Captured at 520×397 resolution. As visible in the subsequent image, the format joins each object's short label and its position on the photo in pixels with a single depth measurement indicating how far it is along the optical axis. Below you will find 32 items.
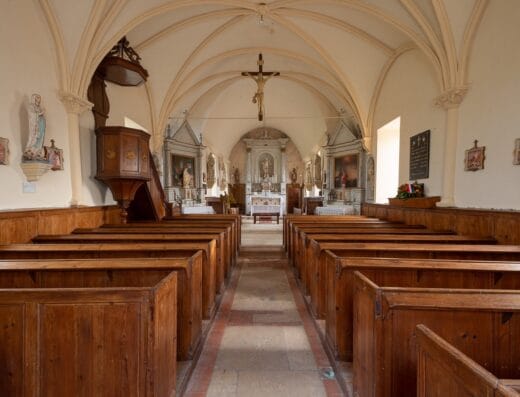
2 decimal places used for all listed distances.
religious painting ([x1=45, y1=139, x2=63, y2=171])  5.02
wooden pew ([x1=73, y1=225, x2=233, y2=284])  4.42
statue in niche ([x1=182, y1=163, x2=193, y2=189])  13.03
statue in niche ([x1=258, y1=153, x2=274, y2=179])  20.06
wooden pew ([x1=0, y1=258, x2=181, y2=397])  1.56
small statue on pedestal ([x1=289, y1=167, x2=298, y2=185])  20.22
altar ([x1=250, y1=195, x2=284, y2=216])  16.08
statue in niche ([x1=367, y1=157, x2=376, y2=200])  9.77
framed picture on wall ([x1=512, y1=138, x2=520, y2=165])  4.07
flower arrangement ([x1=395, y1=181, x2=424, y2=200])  6.63
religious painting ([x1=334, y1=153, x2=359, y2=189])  11.68
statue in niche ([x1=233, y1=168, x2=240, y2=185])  20.34
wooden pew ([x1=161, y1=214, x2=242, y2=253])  7.02
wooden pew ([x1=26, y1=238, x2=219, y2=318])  3.07
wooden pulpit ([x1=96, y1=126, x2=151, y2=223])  6.02
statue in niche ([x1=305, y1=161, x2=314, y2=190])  17.73
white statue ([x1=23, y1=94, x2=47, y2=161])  4.36
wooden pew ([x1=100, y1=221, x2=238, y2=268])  4.94
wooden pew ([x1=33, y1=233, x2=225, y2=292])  3.79
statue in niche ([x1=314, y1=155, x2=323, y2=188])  15.50
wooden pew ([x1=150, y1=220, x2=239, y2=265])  5.68
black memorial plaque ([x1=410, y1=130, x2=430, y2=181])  6.53
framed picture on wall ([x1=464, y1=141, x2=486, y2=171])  4.84
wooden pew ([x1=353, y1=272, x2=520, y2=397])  1.47
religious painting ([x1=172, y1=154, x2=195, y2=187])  12.74
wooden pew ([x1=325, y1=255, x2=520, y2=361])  2.35
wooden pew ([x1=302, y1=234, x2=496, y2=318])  3.34
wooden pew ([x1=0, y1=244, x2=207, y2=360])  2.56
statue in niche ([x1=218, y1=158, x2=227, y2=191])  18.17
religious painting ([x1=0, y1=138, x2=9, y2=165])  4.06
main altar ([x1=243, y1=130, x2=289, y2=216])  19.83
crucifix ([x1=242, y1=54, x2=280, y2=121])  8.40
